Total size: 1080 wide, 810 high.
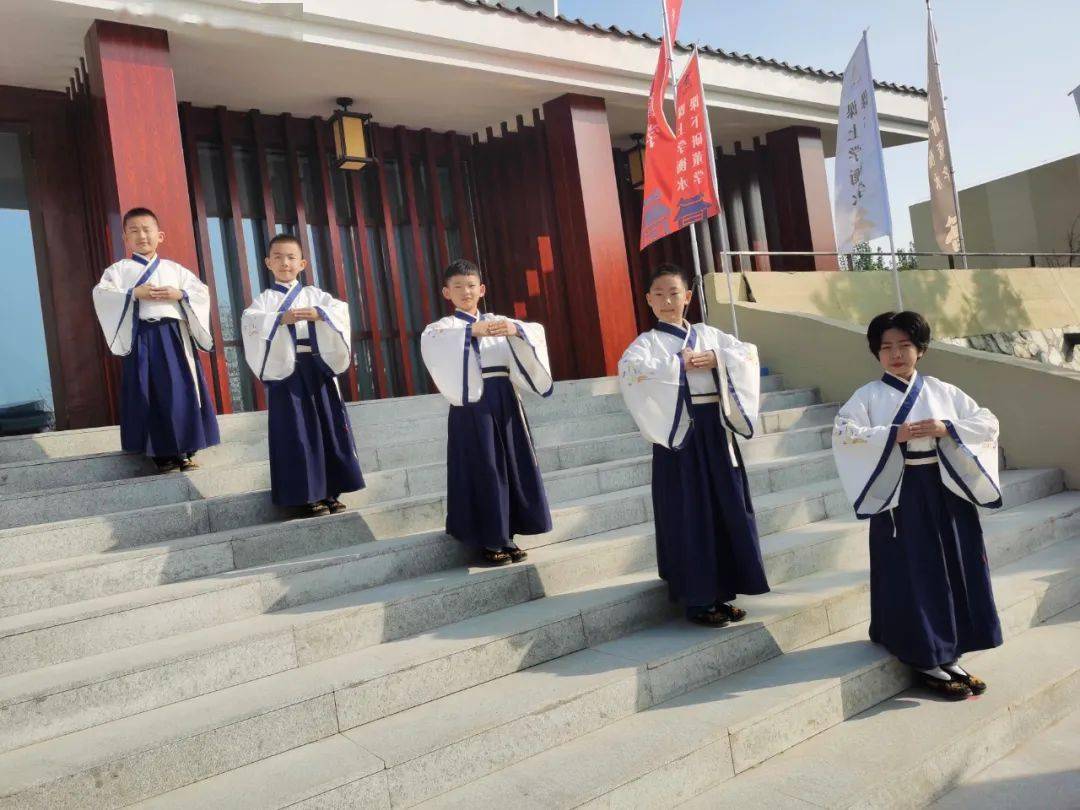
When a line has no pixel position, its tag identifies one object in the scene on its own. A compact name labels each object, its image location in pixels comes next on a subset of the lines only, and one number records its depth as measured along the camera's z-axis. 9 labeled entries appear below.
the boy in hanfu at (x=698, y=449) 3.98
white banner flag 8.21
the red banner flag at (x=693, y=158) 7.59
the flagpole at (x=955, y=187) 11.24
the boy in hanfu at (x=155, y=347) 5.17
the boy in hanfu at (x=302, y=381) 4.85
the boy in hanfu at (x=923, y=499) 3.61
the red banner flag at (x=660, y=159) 7.99
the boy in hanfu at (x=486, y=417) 4.49
